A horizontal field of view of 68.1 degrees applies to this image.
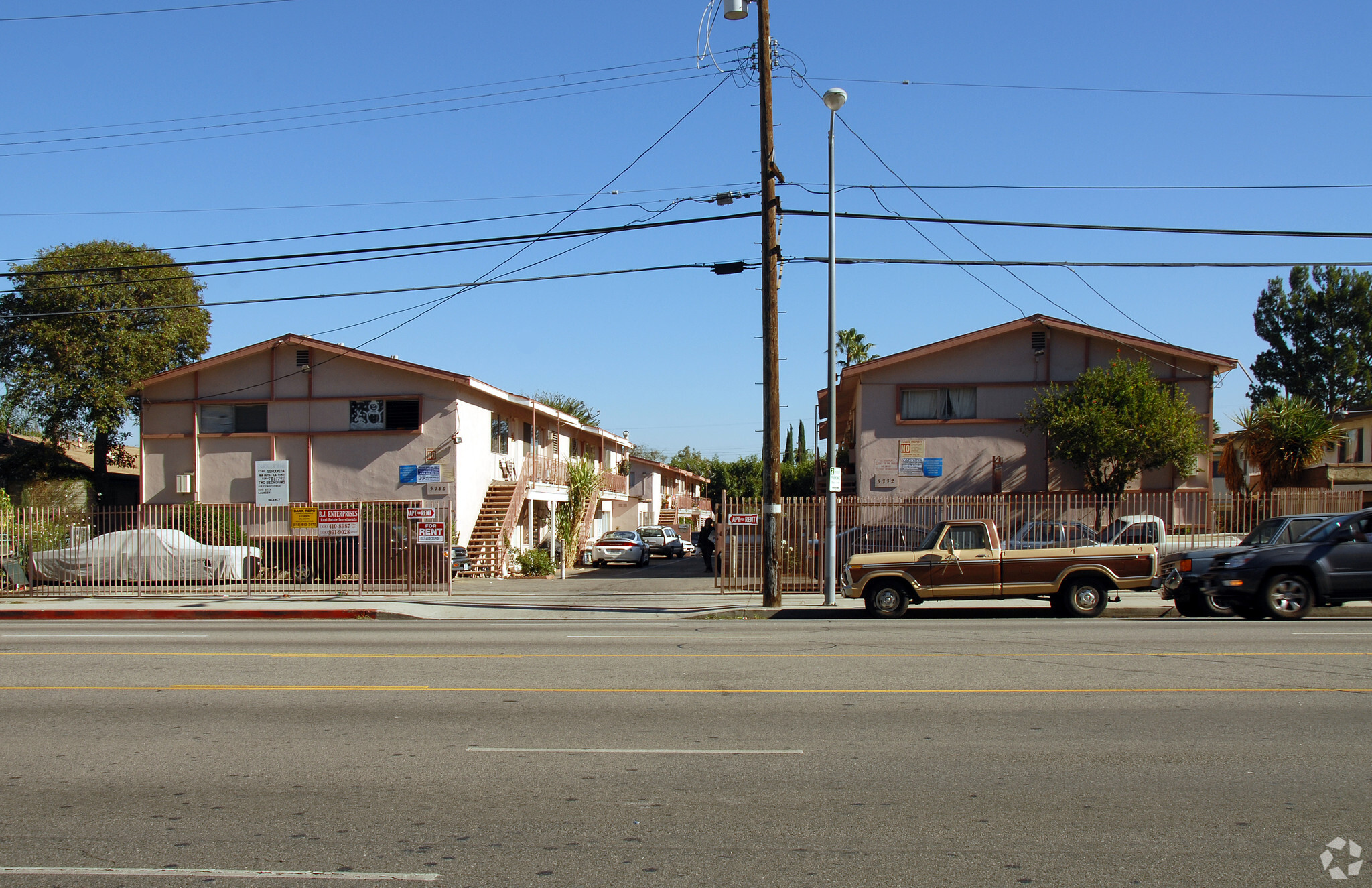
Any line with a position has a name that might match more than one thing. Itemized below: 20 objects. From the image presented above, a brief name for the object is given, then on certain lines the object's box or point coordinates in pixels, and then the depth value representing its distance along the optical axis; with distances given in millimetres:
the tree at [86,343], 33844
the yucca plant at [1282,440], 29016
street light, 19078
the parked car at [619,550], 35812
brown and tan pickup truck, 16359
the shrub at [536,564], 31109
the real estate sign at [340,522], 22656
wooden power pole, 19047
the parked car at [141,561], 23484
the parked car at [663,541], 43906
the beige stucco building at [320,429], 31344
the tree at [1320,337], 57781
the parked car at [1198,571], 16703
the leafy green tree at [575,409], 71375
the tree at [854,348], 62344
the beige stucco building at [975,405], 29469
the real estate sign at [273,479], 31859
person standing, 29547
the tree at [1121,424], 26562
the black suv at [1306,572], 15367
